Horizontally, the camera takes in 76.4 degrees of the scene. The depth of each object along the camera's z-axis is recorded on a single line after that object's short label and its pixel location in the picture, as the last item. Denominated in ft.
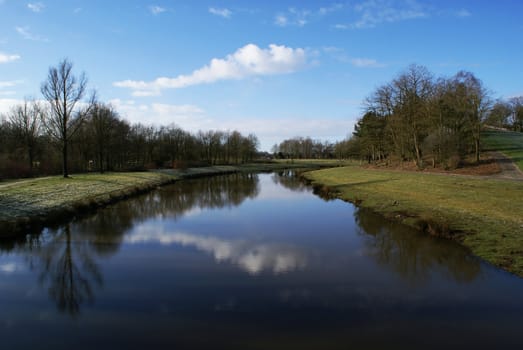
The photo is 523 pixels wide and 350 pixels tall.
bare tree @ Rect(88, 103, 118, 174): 130.81
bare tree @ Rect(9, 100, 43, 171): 140.56
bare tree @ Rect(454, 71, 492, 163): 106.93
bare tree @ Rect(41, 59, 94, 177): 91.91
